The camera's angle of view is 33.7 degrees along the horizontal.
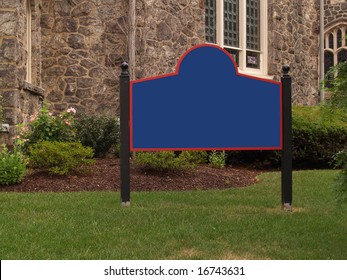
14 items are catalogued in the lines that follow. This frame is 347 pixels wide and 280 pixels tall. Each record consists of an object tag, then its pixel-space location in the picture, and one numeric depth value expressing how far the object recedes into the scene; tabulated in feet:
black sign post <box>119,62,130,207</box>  22.50
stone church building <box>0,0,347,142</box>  33.01
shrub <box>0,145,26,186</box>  28.19
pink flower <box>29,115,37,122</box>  33.58
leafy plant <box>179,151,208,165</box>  35.63
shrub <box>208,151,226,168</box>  37.91
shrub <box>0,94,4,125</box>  31.82
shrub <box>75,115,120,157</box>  37.06
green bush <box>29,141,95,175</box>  29.71
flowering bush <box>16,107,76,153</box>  32.81
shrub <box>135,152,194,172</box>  31.45
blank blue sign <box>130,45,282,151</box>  22.79
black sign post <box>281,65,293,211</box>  23.31
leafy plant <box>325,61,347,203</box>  16.56
